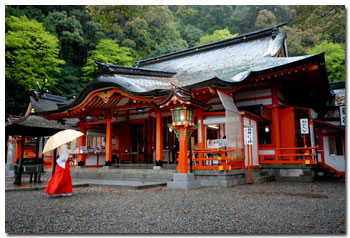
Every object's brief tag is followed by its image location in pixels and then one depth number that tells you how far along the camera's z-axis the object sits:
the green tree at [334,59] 24.23
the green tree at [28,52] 21.03
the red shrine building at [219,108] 9.26
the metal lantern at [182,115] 8.06
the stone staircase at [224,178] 8.40
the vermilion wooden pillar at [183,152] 8.14
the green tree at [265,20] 36.44
